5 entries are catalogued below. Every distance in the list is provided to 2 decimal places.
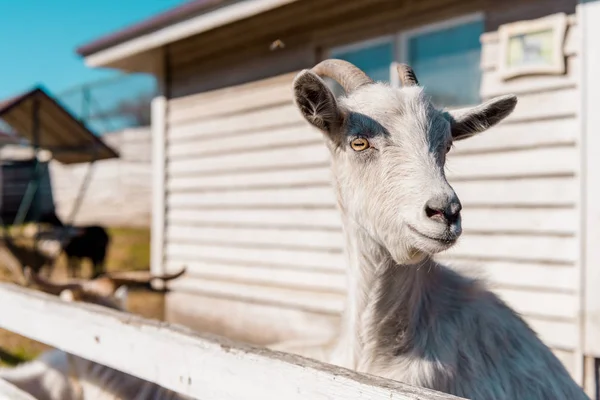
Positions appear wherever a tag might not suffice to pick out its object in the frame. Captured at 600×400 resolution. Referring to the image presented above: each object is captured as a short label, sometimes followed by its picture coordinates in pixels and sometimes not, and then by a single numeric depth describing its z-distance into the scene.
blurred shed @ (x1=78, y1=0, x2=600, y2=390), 4.22
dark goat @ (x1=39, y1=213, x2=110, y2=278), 9.78
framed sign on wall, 4.22
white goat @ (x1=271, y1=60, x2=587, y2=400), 2.13
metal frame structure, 7.20
